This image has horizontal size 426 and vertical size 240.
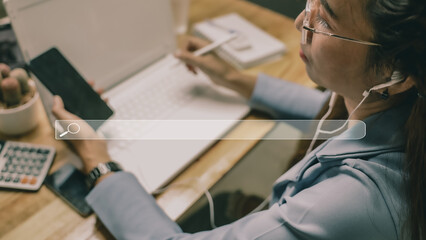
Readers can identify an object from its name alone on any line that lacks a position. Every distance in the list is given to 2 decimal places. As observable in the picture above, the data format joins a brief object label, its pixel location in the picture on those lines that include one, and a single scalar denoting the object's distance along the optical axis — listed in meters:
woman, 0.51
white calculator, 0.75
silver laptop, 0.80
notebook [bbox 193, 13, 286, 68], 1.12
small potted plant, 0.79
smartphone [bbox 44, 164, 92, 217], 0.74
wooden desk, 0.71
